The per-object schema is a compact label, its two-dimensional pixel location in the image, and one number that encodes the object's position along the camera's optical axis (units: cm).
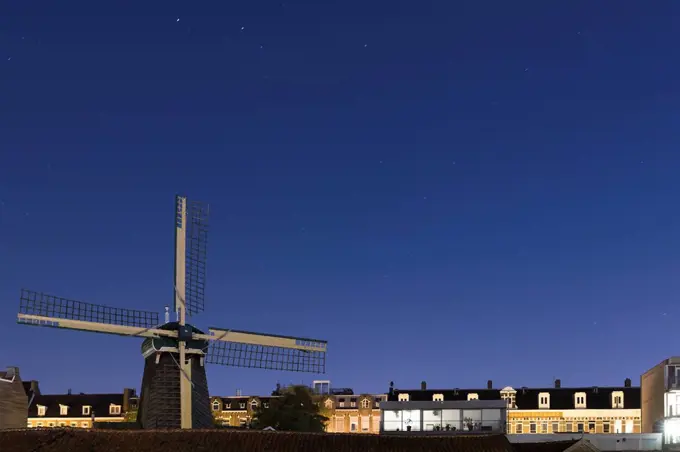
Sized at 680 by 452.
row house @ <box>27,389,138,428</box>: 12888
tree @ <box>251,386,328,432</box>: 8349
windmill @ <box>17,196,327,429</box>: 4319
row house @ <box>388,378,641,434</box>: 9706
